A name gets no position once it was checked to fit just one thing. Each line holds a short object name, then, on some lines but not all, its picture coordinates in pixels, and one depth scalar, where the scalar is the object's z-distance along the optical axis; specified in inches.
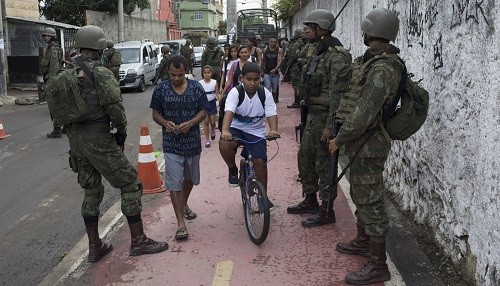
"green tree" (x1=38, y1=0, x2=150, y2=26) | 1157.7
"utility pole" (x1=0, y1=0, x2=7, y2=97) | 657.6
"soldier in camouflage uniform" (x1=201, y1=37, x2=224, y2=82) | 473.1
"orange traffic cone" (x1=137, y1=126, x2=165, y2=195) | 259.9
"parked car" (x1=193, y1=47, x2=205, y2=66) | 1345.7
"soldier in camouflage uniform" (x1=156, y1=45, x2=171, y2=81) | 402.7
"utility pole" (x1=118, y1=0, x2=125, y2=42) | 1079.4
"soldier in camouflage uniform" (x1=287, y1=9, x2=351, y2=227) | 194.5
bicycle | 182.2
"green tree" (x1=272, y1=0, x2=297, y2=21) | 1132.1
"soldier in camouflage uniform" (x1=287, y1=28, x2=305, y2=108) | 411.8
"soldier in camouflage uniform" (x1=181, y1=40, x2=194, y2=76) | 705.6
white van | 732.7
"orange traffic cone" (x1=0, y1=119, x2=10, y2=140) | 408.5
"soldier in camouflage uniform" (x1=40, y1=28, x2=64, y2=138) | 395.5
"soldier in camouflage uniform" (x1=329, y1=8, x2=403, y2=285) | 146.6
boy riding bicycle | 195.9
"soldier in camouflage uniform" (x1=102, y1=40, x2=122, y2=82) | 552.4
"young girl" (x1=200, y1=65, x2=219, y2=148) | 350.3
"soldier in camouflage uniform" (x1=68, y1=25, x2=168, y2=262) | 170.4
